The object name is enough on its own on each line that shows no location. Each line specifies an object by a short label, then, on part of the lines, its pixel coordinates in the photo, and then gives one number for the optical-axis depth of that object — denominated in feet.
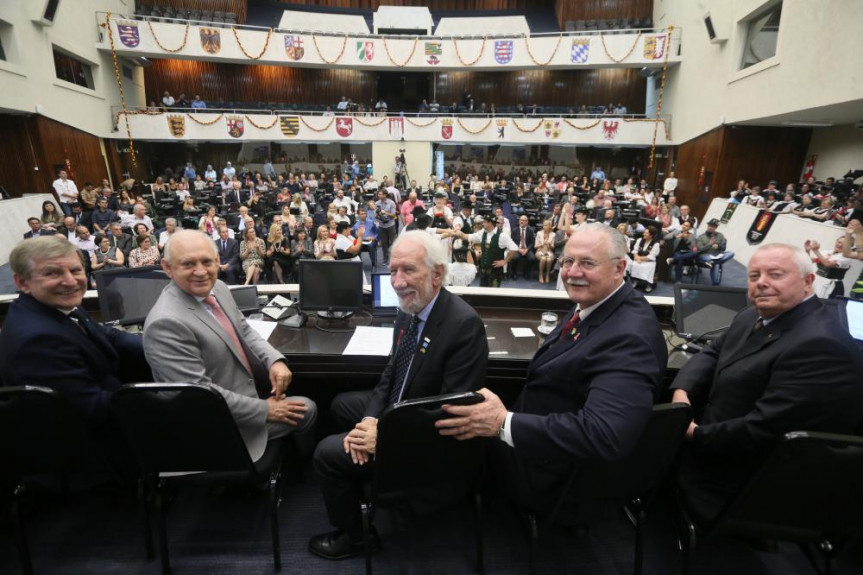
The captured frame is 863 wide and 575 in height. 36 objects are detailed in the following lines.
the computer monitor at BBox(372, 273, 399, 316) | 9.96
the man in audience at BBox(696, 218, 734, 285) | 23.36
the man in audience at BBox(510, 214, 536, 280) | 23.83
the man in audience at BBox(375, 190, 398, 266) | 27.86
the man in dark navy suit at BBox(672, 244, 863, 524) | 5.05
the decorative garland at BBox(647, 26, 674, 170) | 47.80
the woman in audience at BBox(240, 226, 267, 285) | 20.72
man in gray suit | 5.92
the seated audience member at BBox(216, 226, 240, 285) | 20.52
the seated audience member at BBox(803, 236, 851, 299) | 16.94
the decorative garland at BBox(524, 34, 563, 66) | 50.55
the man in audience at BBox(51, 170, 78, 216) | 34.91
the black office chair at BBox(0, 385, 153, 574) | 5.24
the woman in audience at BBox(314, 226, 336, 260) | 20.18
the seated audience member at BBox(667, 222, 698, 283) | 23.68
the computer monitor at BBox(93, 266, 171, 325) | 9.01
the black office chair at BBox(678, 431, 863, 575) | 4.46
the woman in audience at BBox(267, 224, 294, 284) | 21.57
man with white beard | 5.88
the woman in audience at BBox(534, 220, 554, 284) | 23.65
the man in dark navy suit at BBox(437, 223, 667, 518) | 4.54
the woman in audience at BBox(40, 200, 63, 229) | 26.70
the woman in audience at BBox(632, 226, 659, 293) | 22.24
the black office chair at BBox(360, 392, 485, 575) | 4.85
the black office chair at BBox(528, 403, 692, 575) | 4.93
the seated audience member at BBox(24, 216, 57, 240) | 22.06
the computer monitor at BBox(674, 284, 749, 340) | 8.74
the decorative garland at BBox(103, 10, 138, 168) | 45.37
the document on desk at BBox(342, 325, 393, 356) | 8.30
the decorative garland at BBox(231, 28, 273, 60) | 49.44
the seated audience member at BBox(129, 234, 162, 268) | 19.61
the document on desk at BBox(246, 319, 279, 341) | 9.02
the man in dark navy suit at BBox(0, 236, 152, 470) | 5.61
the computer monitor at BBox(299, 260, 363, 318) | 9.66
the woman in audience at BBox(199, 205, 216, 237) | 23.88
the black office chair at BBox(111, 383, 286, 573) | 5.12
